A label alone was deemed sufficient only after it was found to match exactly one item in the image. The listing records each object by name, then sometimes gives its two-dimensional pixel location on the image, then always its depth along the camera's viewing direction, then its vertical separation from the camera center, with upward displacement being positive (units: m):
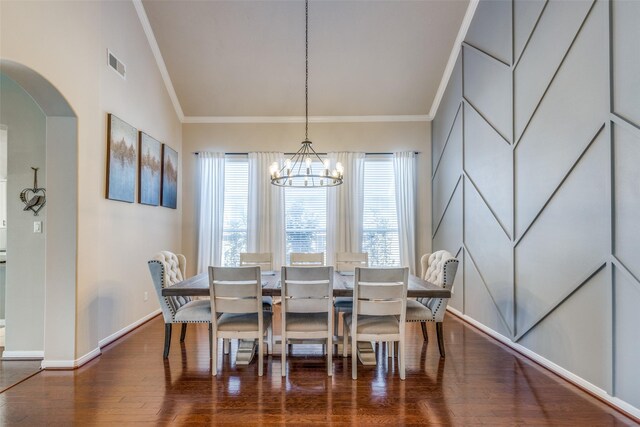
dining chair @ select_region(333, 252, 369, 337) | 4.22 -0.58
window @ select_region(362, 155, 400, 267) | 5.70 +0.07
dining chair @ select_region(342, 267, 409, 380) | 2.63 -0.70
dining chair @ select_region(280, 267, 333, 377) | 2.65 -0.70
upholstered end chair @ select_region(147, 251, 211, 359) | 3.06 -0.88
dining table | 2.80 -0.64
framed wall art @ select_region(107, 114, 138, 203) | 3.51 +0.65
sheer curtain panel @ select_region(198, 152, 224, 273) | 5.57 +0.14
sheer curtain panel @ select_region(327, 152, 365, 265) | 5.61 +0.12
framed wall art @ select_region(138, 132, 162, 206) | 4.25 +0.65
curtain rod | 5.71 +1.12
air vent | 3.55 +1.72
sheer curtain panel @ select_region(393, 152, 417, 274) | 5.59 +0.26
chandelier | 3.46 +0.71
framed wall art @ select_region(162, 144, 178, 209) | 4.93 +0.62
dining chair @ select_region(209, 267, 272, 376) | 2.68 -0.71
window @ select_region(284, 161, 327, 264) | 5.70 -0.04
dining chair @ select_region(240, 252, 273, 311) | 4.25 -0.56
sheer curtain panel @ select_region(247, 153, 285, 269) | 5.58 +0.11
